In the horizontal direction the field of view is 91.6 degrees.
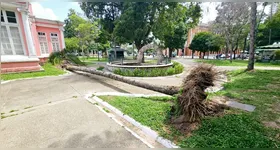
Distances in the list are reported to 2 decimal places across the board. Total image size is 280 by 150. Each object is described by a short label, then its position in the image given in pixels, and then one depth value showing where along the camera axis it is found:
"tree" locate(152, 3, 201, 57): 12.09
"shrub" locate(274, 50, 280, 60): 15.78
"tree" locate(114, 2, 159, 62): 13.59
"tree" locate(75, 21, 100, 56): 20.97
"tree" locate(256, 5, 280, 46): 22.17
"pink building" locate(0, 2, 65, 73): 9.26
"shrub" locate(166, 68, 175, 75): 11.29
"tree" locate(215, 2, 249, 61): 16.23
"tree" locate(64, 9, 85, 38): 22.05
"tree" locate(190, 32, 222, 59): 24.83
